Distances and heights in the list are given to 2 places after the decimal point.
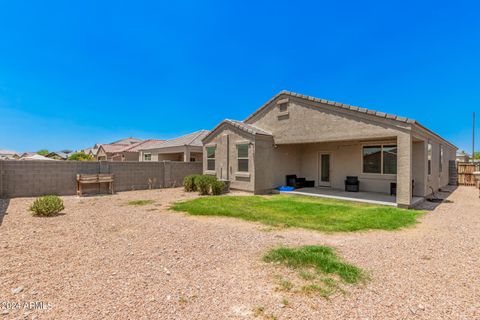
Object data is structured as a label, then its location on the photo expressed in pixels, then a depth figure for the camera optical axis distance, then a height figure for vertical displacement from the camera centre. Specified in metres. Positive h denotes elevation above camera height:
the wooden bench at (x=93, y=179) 12.28 -0.96
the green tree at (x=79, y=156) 34.53 +0.97
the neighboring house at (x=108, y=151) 34.28 +1.89
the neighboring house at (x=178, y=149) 19.00 +1.30
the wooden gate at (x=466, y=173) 18.34 -0.54
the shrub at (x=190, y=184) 13.91 -1.27
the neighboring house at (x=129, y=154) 30.08 +1.18
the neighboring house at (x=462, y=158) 28.54 +1.15
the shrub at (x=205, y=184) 12.77 -1.16
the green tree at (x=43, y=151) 45.88 +2.34
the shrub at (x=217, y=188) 12.58 -1.36
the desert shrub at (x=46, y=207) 7.58 -1.53
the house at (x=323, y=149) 9.45 +0.89
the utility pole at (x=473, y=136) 30.41 +4.09
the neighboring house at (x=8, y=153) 34.10 +1.36
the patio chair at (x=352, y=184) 12.33 -1.03
